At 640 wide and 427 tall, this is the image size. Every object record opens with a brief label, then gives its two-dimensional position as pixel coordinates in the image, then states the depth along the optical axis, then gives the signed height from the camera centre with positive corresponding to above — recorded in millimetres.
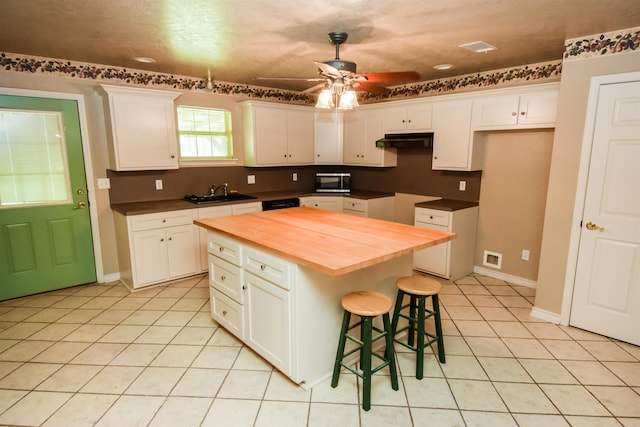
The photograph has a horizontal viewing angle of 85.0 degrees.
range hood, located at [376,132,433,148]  4232 +247
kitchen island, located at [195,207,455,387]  2074 -774
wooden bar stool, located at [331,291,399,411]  2023 -1029
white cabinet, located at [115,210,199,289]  3650 -947
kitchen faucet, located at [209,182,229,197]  4656 -392
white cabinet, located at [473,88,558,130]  3344 +508
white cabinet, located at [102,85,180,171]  3623 +326
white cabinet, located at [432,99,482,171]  3957 +256
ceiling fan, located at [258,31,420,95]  2264 +570
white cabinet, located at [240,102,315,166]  4703 +357
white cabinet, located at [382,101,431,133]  4293 +546
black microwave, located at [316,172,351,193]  5285 -319
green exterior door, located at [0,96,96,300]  3402 -394
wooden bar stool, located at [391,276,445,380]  2320 -1044
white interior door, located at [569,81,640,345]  2635 -484
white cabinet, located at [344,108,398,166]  4867 +298
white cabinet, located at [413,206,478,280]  3957 -988
